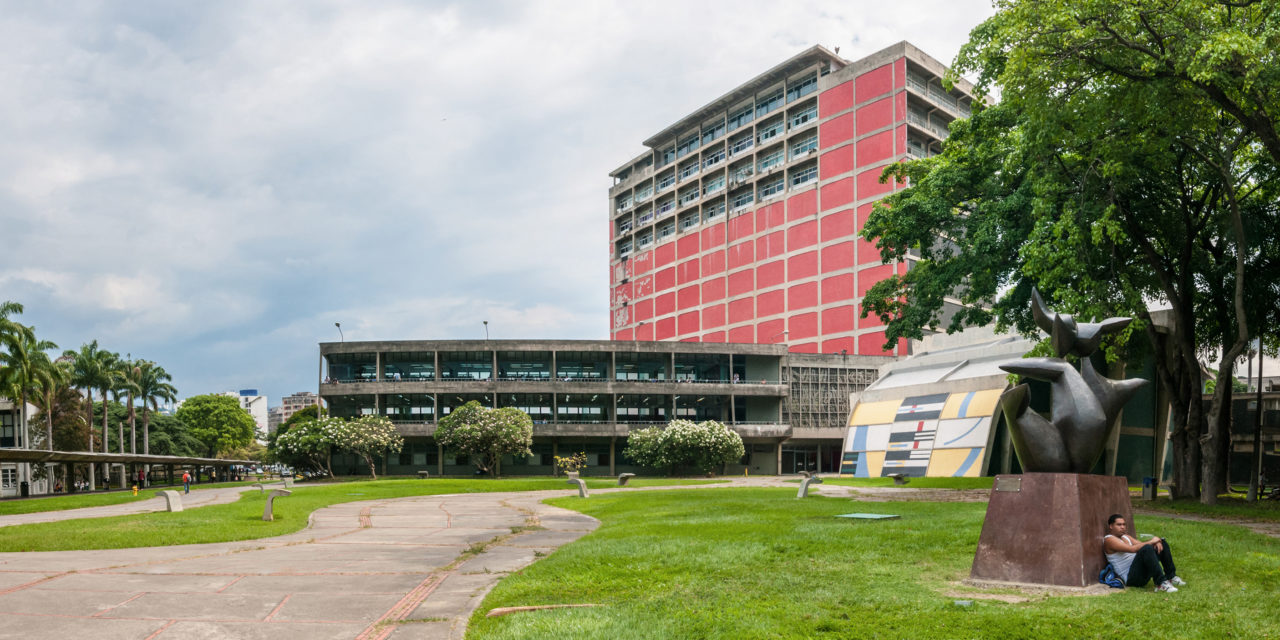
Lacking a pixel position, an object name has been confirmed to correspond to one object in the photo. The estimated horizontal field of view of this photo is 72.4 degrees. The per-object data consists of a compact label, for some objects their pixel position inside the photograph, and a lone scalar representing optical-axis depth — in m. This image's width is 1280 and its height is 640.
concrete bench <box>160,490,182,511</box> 25.88
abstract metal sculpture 11.16
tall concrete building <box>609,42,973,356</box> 78.19
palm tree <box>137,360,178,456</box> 88.31
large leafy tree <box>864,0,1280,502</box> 20.92
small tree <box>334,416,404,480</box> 61.88
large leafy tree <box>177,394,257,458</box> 109.25
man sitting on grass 10.06
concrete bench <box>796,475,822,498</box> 29.23
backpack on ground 10.22
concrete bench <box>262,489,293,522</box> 22.38
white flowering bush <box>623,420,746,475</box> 61.81
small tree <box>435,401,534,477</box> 61.19
